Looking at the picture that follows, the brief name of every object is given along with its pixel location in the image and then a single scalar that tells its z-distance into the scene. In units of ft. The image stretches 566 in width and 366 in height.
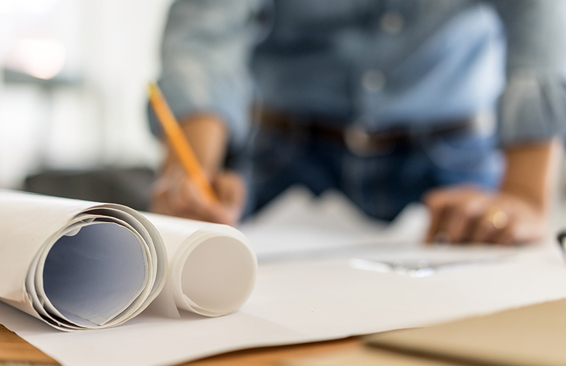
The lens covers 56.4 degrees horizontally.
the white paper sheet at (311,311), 0.73
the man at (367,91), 2.41
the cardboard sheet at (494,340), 0.60
